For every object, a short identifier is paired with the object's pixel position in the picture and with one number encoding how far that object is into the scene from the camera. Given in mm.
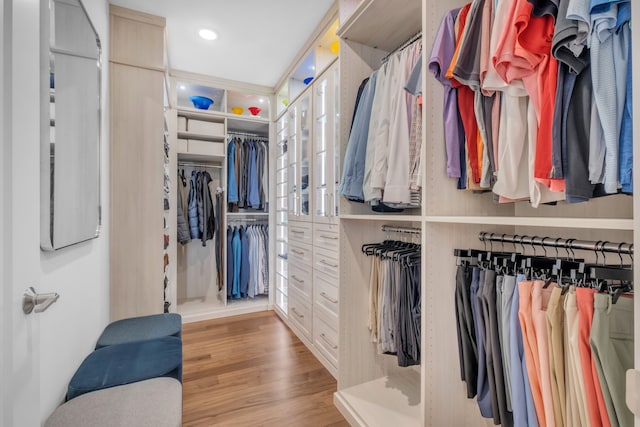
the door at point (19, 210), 626
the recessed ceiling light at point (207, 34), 2310
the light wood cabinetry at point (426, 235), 1061
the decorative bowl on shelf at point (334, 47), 2254
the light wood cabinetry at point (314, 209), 2088
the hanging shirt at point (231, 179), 3119
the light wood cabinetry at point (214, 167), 2979
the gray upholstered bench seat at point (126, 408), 973
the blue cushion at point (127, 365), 1191
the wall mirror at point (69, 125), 1021
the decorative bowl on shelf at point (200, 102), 3018
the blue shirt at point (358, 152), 1495
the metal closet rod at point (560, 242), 787
